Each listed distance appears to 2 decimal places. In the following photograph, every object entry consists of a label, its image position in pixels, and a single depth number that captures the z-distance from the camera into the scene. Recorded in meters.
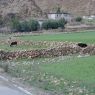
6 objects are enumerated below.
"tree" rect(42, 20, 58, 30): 74.72
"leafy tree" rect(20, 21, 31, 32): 72.56
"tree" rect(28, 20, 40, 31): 71.75
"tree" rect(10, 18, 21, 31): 72.06
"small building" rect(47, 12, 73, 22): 99.86
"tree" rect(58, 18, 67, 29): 75.88
